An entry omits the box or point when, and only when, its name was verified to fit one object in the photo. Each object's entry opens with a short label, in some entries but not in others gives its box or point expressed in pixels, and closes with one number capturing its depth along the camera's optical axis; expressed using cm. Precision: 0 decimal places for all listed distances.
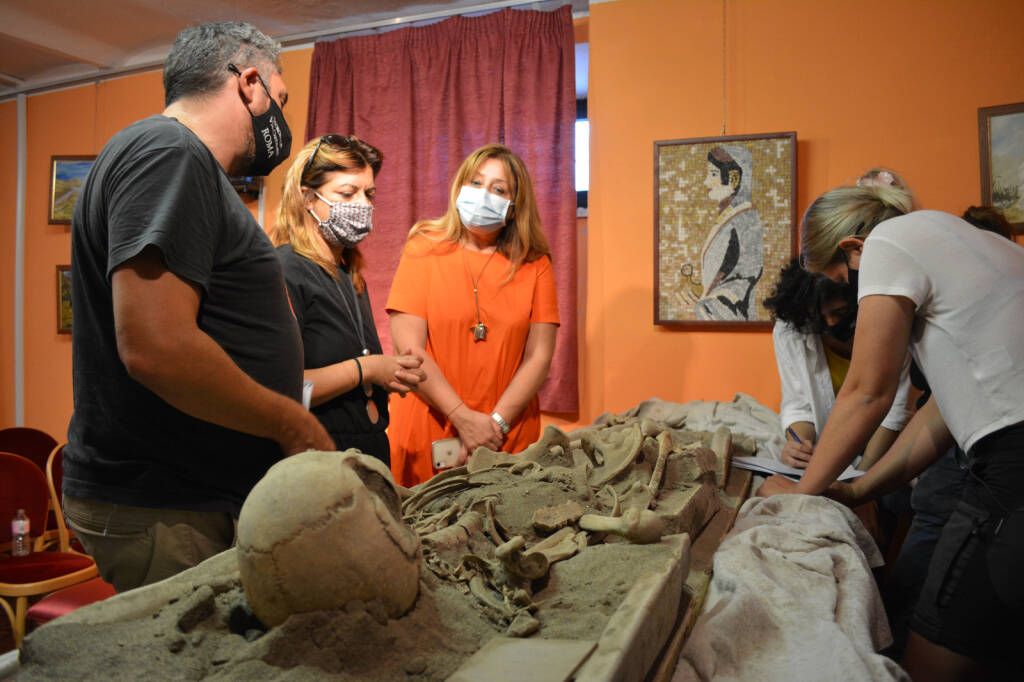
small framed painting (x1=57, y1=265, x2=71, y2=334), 548
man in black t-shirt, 124
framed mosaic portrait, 349
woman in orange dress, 271
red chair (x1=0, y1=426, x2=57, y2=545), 414
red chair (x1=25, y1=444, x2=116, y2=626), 261
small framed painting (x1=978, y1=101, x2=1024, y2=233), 317
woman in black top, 214
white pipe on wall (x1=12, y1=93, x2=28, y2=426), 558
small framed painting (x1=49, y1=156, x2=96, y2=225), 539
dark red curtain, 398
